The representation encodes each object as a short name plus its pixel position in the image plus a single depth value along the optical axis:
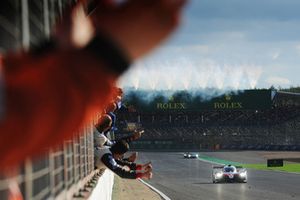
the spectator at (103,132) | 15.88
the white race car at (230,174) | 94.50
